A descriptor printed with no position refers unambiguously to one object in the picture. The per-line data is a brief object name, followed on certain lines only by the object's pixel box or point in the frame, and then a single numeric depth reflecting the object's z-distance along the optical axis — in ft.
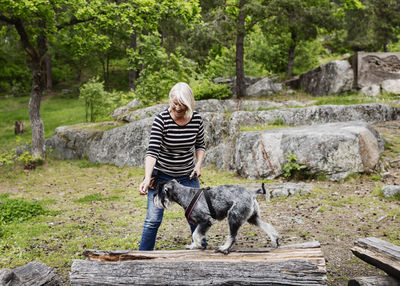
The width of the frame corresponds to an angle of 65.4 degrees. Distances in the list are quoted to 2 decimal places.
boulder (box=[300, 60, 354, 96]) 54.44
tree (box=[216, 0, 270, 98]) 48.24
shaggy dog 13.33
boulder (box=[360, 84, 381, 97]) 51.11
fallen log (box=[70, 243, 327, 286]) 12.14
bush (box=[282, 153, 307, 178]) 32.30
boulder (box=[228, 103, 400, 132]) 42.96
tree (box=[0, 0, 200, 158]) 38.55
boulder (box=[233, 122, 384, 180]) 31.55
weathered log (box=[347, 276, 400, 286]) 12.47
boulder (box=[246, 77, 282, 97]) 60.44
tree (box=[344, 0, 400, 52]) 81.00
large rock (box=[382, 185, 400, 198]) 26.43
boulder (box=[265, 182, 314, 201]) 28.89
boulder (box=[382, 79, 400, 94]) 50.11
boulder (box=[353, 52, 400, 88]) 52.06
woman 13.94
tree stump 68.89
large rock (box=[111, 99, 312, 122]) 51.42
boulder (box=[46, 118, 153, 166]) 45.84
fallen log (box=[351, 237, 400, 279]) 12.32
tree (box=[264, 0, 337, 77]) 49.79
